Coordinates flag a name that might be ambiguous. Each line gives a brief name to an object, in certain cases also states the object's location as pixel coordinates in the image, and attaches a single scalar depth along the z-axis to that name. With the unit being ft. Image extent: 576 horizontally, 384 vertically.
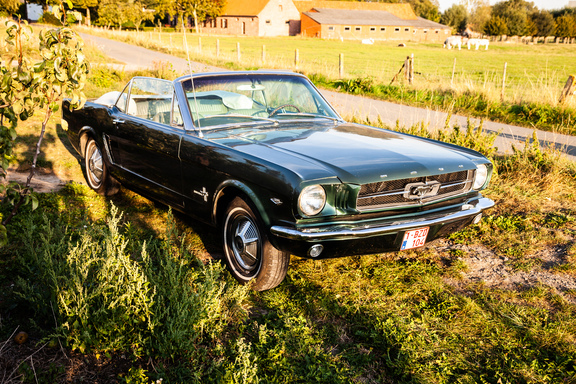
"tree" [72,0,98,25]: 190.60
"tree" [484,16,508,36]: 265.13
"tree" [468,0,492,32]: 320.70
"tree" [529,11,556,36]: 267.80
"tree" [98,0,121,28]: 189.47
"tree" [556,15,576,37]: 256.73
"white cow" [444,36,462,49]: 202.41
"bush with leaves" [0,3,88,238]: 10.14
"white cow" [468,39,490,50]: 204.60
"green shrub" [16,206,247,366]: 9.52
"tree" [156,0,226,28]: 204.09
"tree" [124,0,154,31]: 192.13
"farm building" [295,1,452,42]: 235.40
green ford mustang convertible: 10.98
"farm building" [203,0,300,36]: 233.55
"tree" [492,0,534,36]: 265.54
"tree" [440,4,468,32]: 323.98
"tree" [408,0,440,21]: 331.16
